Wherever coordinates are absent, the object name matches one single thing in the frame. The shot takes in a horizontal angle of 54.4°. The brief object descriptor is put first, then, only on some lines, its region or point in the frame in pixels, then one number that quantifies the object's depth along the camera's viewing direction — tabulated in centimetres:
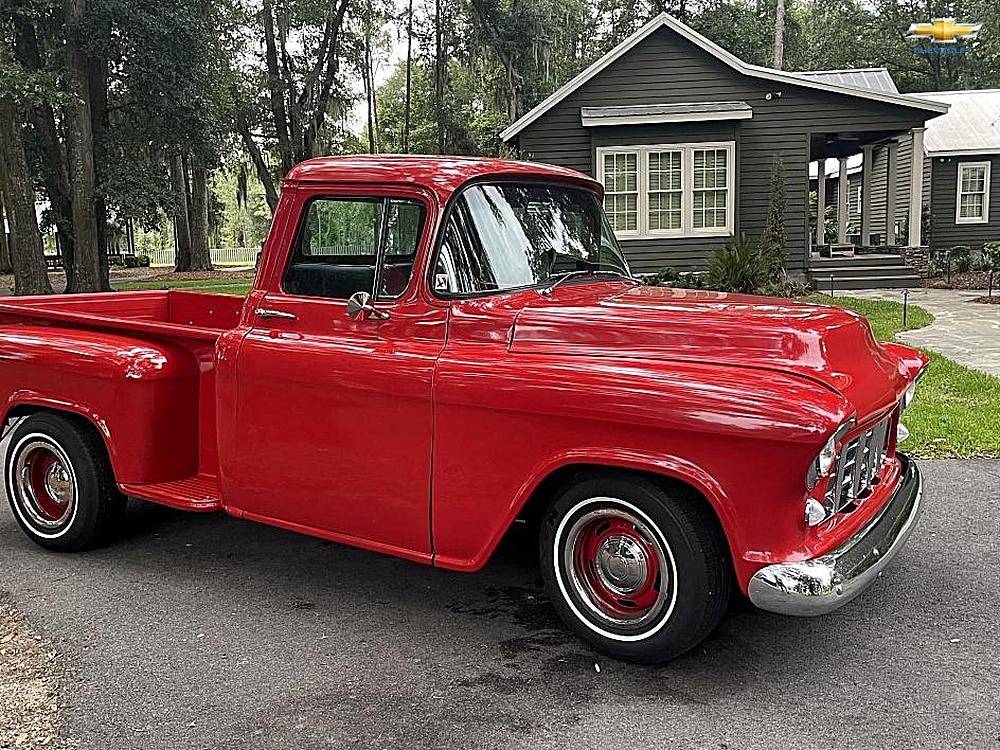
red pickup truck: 346
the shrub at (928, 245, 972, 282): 2280
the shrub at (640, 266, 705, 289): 1751
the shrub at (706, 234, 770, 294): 1509
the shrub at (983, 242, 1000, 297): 2097
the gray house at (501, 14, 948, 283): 1930
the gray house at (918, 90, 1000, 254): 2422
